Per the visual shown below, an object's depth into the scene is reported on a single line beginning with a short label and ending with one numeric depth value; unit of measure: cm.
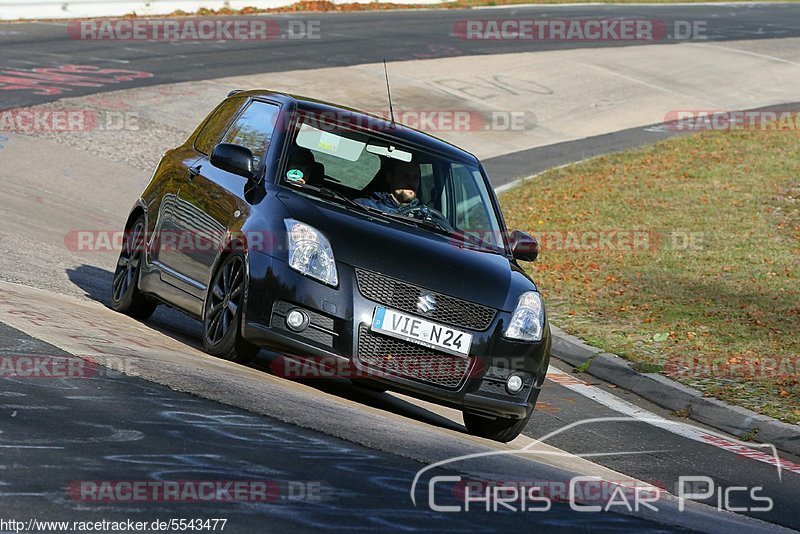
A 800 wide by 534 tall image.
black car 1557
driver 1759
